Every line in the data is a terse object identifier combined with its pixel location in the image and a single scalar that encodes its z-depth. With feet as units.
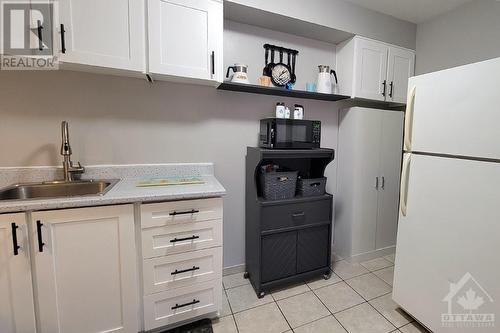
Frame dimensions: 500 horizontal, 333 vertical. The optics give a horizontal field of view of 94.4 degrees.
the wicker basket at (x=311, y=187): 6.47
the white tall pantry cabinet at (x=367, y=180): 7.43
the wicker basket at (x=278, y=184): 6.00
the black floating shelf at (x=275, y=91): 5.94
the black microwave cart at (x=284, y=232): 5.91
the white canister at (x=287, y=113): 6.53
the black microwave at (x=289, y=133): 5.95
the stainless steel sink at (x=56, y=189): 4.72
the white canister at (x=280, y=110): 6.41
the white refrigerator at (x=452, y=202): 3.80
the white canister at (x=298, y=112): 6.65
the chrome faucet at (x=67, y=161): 4.91
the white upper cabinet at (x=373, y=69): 7.09
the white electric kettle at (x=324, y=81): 6.96
